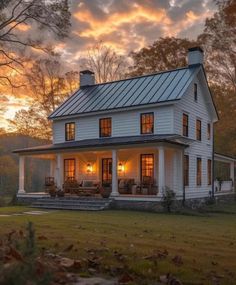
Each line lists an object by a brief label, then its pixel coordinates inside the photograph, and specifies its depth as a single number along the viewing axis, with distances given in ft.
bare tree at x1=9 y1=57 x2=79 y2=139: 114.11
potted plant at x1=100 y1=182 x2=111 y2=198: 71.05
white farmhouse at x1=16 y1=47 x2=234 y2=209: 72.84
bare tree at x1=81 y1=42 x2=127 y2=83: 121.66
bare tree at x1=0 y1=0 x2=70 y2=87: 55.42
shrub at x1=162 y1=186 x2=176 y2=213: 64.81
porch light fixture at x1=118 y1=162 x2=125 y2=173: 80.18
